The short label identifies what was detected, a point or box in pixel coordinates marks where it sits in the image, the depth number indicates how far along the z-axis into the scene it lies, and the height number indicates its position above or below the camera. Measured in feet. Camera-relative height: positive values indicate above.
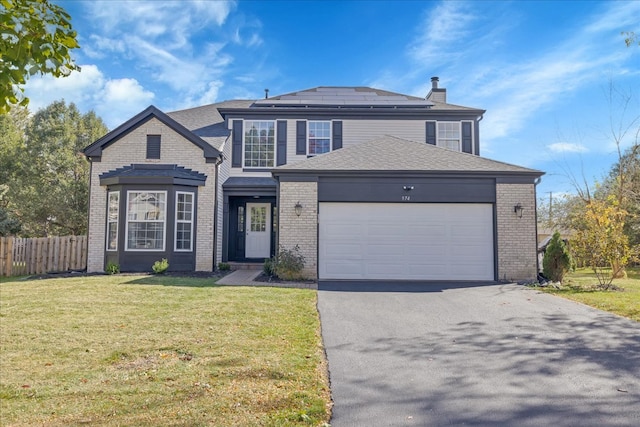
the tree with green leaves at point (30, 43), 8.63 +4.35
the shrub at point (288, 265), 36.45 -2.67
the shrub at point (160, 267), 40.31 -3.23
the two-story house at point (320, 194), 37.96 +4.32
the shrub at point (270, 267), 37.39 -2.98
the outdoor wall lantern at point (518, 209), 37.93 +2.74
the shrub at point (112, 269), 41.22 -3.55
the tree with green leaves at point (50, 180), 68.23 +9.54
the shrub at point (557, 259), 35.27 -1.82
